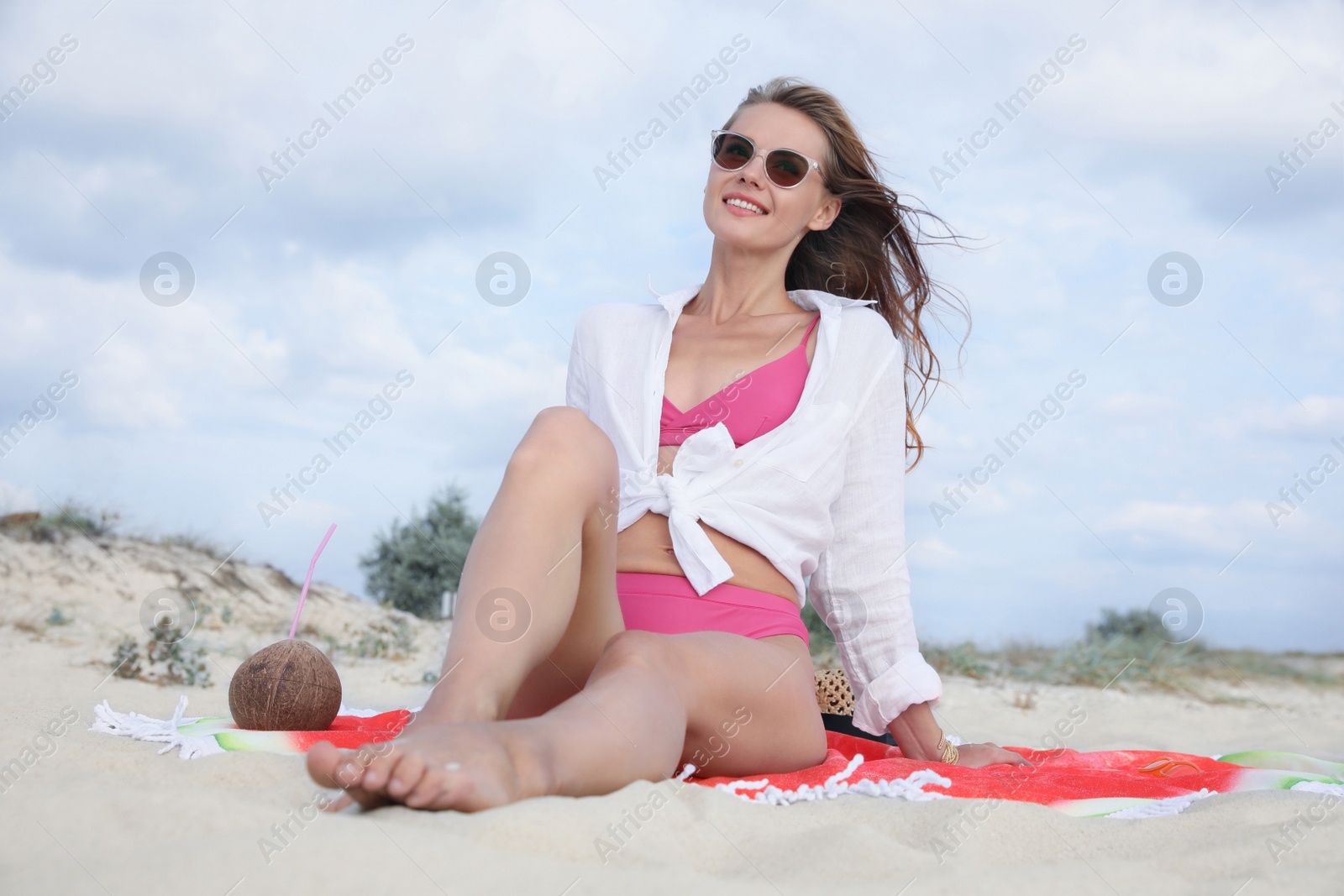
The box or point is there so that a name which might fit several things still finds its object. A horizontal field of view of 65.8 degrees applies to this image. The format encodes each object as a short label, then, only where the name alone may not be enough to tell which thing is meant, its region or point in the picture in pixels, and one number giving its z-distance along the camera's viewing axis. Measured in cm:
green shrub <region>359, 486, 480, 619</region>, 726
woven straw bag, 308
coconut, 251
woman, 152
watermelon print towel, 201
